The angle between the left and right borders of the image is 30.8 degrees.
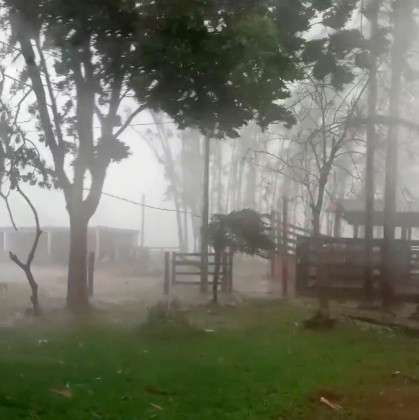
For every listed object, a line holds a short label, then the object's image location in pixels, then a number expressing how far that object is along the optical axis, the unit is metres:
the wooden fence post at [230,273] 20.68
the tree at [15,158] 18.19
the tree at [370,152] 20.25
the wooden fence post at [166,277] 22.03
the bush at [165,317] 14.02
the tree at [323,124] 19.62
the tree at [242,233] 18.36
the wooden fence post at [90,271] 21.17
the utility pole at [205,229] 20.61
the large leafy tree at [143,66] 12.39
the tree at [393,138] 19.97
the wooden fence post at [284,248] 21.89
